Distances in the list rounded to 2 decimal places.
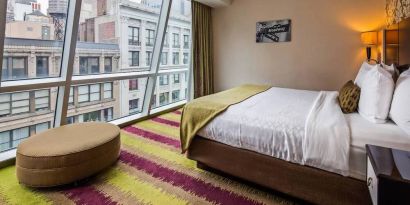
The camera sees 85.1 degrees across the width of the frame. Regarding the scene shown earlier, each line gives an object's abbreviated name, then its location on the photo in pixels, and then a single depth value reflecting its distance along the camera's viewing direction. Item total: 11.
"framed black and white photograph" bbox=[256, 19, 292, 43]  4.27
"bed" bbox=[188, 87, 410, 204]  1.50
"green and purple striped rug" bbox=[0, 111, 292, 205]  1.86
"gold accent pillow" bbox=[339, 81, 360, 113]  2.08
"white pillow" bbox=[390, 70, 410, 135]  1.44
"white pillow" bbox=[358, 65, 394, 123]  1.67
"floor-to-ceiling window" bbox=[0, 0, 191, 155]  2.51
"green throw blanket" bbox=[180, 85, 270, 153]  2.20
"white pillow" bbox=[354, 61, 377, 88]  2.28
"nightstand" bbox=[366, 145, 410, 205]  0.90
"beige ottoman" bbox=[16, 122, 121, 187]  1.91
